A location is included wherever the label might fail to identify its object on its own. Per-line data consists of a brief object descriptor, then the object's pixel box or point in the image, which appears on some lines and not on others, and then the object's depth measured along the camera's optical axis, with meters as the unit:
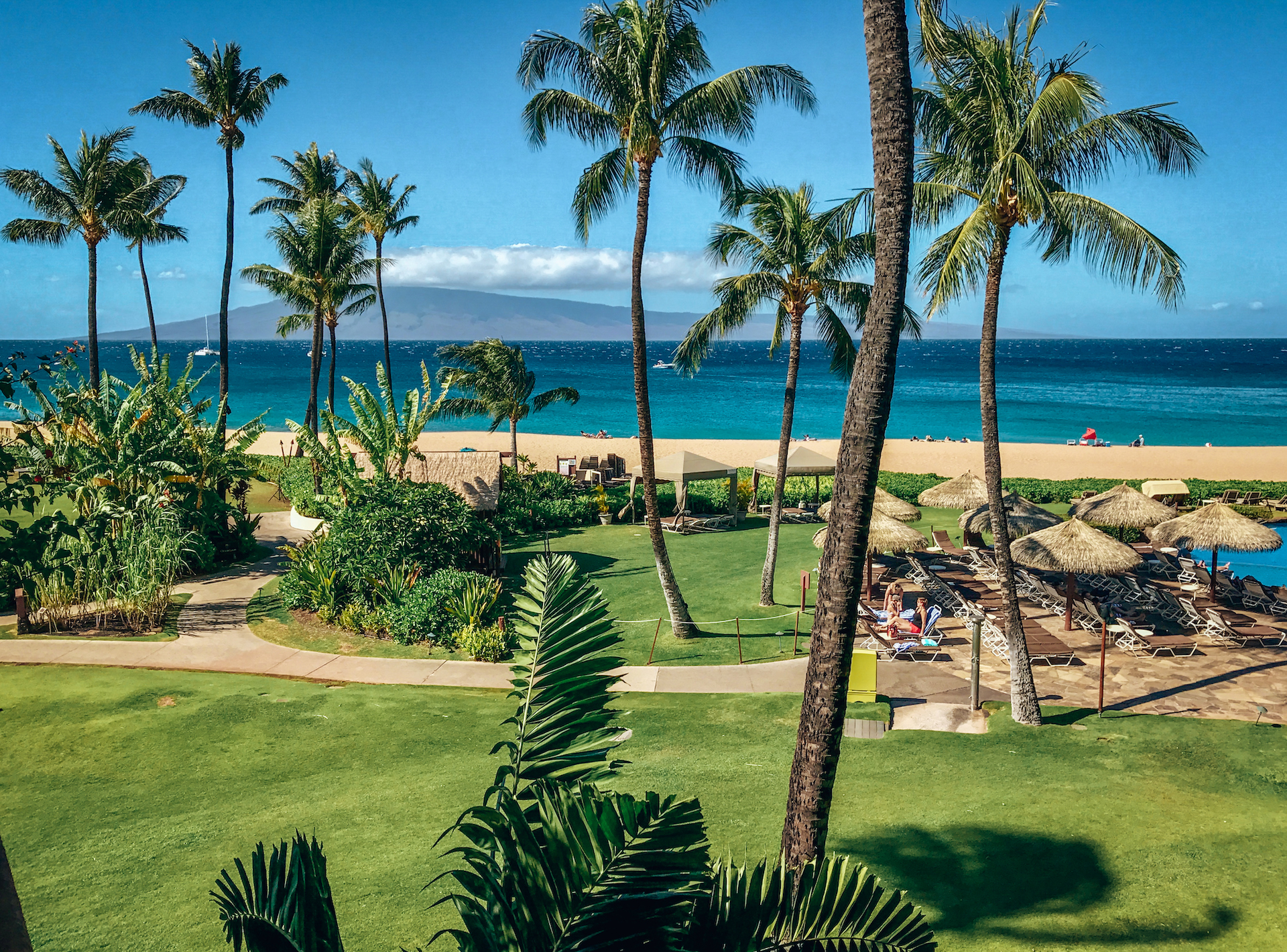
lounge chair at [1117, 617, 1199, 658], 14.56
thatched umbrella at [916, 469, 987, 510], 20.97
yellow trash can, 11.87
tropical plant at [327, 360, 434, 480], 18.59
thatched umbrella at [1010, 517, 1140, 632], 14.86
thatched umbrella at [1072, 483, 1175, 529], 18.52
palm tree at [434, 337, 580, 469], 28.75
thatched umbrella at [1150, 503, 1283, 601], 15.84
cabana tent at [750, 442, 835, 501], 24.81
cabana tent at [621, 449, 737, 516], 24.52
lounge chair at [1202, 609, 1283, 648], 14.91
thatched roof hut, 21.02
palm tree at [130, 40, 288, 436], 27.11
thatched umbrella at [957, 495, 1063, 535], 18.23
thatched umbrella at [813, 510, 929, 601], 16.83
